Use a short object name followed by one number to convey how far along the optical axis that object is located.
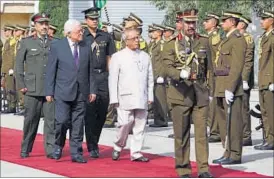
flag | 20.88
